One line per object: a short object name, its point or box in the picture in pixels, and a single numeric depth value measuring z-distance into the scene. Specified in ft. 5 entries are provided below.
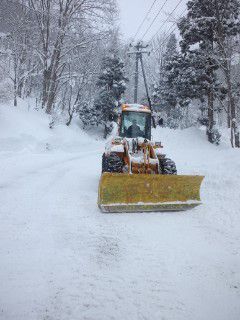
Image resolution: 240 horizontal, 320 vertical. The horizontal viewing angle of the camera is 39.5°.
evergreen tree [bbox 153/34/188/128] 89.10
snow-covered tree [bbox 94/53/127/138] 103.81
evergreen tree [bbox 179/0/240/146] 65.52
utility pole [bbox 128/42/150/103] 77.39
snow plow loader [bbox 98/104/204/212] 23.77
